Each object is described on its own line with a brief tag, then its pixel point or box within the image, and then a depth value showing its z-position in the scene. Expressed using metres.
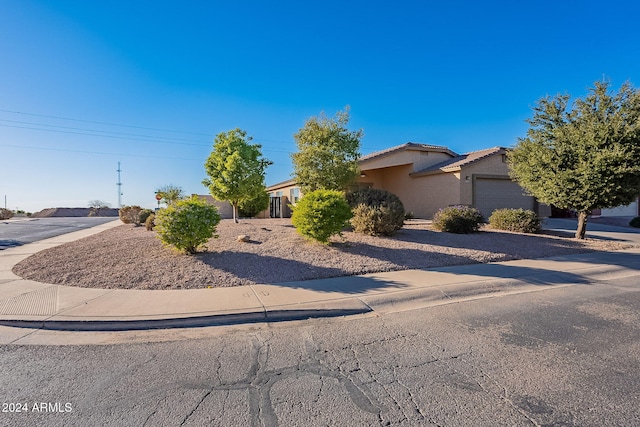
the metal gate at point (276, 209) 24.53
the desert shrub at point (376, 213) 11.11
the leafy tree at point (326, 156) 13.80
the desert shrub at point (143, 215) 18.00
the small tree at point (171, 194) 22.86
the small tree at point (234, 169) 14.70
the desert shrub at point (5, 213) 30.26
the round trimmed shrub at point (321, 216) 9.14
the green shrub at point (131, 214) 18.33
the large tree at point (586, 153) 10.86
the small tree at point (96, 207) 48.62
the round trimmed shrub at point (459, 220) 12.41
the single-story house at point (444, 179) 18.94
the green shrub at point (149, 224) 14.53
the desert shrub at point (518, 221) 13.69
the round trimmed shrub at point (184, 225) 7.88
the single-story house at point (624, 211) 25.36
